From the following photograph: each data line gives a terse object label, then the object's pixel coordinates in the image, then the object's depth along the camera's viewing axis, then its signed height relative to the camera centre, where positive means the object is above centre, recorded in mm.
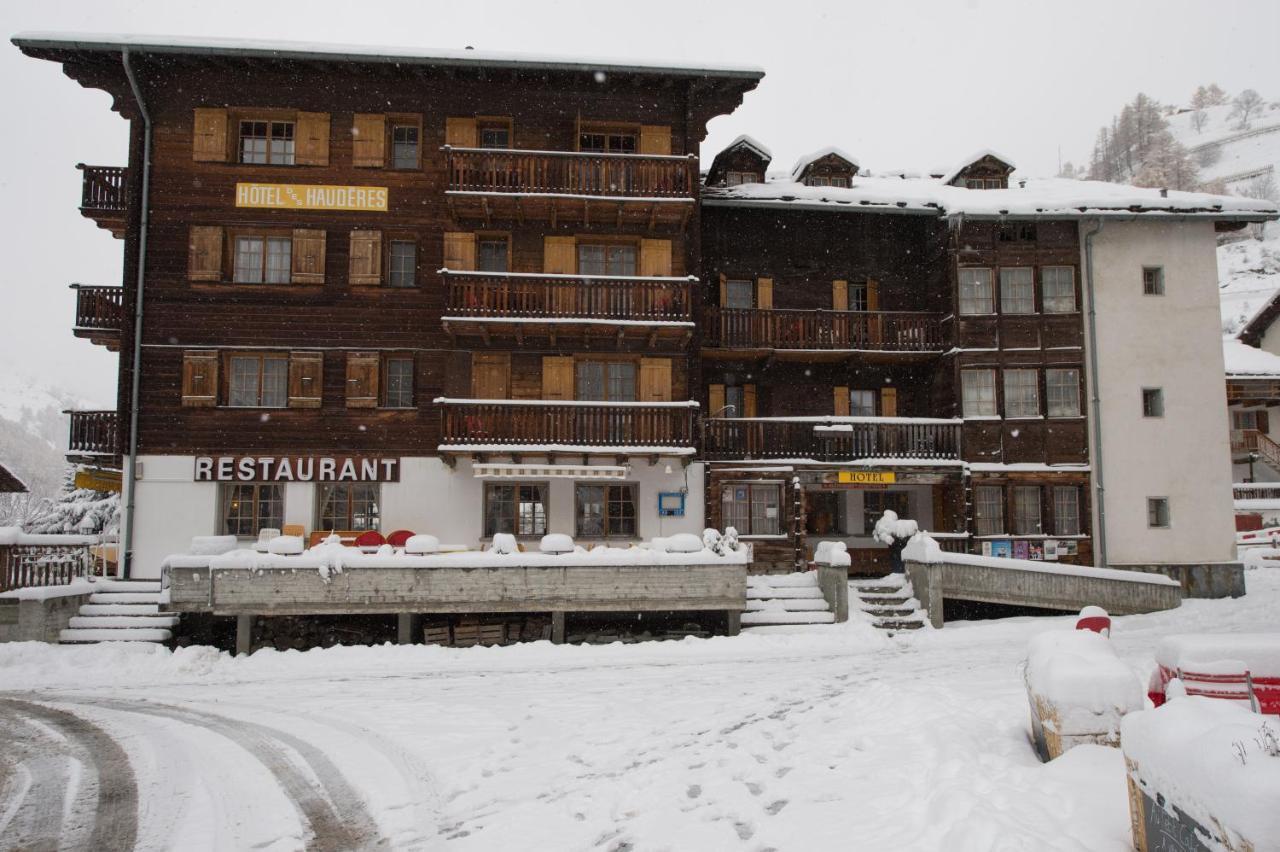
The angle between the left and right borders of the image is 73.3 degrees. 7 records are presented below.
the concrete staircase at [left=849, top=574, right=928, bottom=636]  18672 -2600
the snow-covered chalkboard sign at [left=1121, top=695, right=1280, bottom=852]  3836 -1433
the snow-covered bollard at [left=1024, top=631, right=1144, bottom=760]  7250 -1764
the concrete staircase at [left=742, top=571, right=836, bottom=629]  18281 -2460
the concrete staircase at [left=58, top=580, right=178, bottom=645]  16562 -2506
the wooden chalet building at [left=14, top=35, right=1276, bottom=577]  21547 +4304
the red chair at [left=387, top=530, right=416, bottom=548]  19656 -1076
